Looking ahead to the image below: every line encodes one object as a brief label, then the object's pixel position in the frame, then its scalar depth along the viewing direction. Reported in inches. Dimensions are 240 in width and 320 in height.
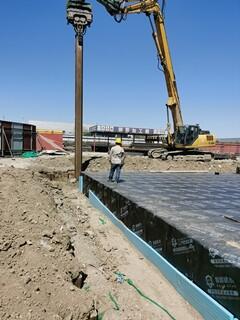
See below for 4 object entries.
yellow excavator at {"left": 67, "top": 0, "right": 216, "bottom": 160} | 462.2
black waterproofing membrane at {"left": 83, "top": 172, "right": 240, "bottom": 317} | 94.7
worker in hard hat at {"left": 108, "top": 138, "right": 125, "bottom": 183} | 251.5
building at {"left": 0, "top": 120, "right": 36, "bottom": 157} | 533.4
